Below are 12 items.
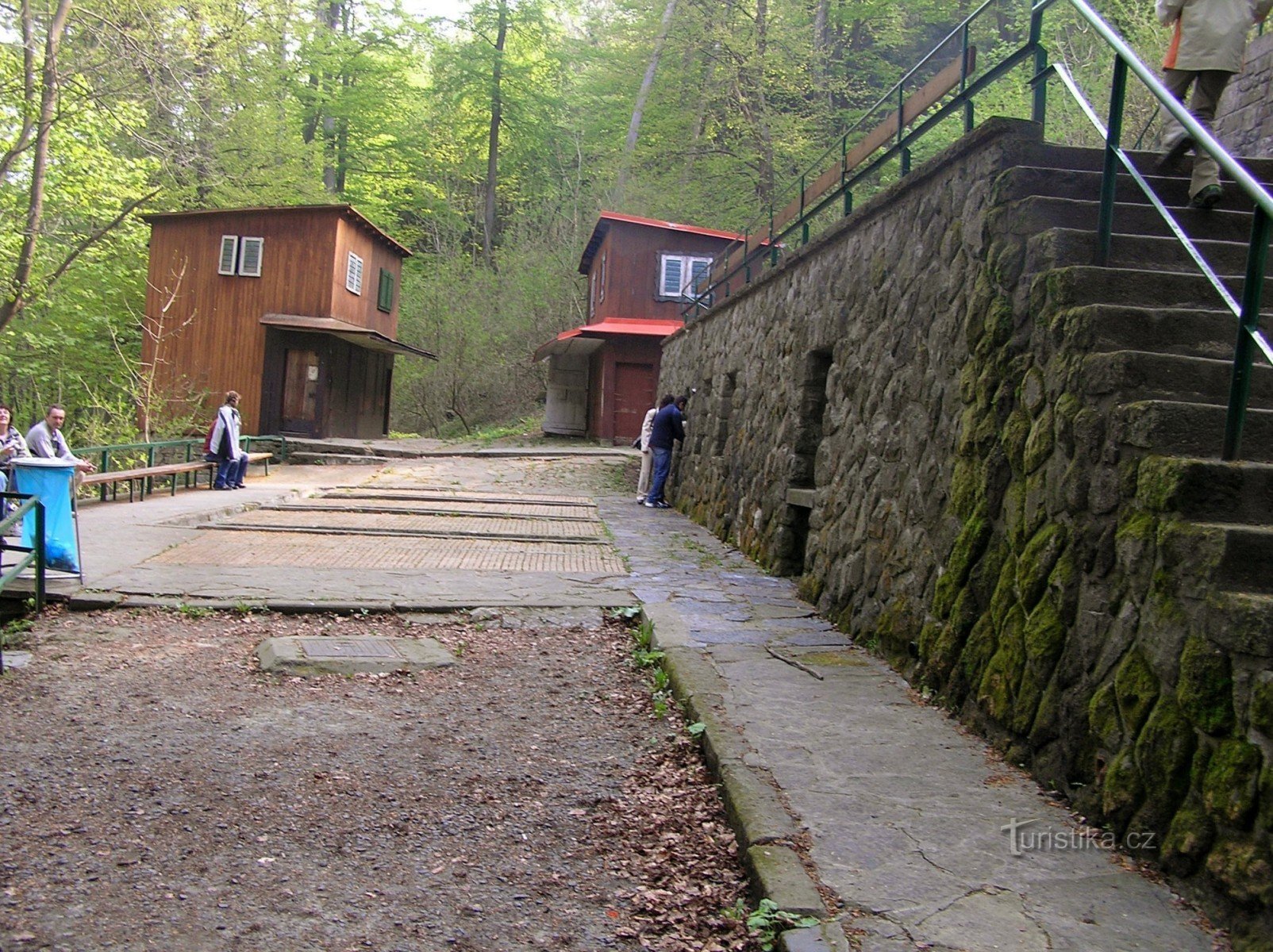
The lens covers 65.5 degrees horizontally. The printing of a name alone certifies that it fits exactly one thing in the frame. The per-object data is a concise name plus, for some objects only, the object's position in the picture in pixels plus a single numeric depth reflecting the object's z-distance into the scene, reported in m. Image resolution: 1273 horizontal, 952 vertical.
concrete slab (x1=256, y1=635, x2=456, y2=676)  5.94
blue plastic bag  7.32
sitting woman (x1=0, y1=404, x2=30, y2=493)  9.64
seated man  10.35
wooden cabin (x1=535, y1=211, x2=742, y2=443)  26.14
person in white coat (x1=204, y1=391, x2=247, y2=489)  16.12
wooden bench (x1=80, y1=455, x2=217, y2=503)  12.98
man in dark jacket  15.39
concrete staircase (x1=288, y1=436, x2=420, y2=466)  23.59
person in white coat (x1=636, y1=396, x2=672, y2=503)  16.27
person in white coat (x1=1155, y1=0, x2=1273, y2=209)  5.50
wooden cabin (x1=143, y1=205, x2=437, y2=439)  25.05
